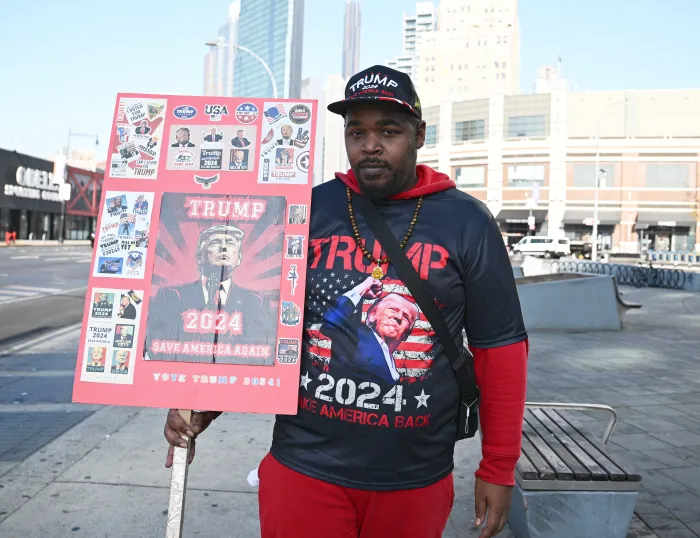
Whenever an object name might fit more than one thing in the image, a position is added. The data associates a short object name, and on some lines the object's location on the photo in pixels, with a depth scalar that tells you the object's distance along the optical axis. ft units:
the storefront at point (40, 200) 146.82
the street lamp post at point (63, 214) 168.86
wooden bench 9.69
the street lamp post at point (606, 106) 170.81
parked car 138.92
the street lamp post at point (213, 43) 65.86
